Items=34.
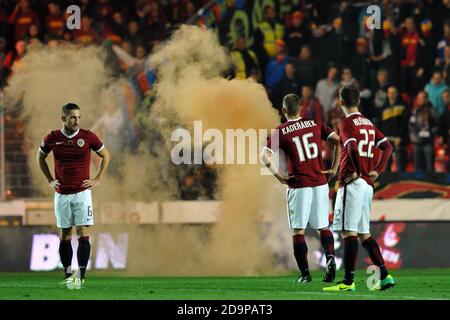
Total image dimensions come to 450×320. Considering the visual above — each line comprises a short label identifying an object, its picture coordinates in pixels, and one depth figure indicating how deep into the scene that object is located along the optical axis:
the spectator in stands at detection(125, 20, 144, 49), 22.30
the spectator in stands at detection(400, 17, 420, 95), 21.58
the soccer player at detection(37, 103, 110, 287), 13.43
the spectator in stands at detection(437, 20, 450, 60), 21.86
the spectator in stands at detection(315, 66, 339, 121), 21.03
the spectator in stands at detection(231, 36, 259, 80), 20.41
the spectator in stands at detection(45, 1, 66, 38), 22.06
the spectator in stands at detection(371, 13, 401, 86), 21.58
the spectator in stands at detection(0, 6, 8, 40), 22.42
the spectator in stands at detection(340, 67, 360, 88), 21.06
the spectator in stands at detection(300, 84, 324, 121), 20.53
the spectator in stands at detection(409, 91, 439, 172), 20.02
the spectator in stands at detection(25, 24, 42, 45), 21.02
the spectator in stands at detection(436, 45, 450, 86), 21.27
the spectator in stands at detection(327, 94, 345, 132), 20.66
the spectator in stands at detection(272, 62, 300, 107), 20.72
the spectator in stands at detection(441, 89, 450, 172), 20.61
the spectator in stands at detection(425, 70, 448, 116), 20.95
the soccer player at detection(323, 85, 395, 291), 11.71
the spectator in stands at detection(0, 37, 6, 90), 21.17
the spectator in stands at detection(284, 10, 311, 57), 22.17
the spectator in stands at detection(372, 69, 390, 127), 20.75
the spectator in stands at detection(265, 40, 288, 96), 20.94
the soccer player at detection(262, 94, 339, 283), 13.11
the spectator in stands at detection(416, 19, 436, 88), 21.56
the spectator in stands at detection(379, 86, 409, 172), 20.32
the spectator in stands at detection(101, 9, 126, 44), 22.16
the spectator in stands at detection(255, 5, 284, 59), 21.98
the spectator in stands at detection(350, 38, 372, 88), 21.47
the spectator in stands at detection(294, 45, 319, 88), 21.19
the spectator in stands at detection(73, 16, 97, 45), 21.08
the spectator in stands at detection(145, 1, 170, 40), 22.55
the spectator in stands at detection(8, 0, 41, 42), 22.28
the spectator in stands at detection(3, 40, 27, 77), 20.84
